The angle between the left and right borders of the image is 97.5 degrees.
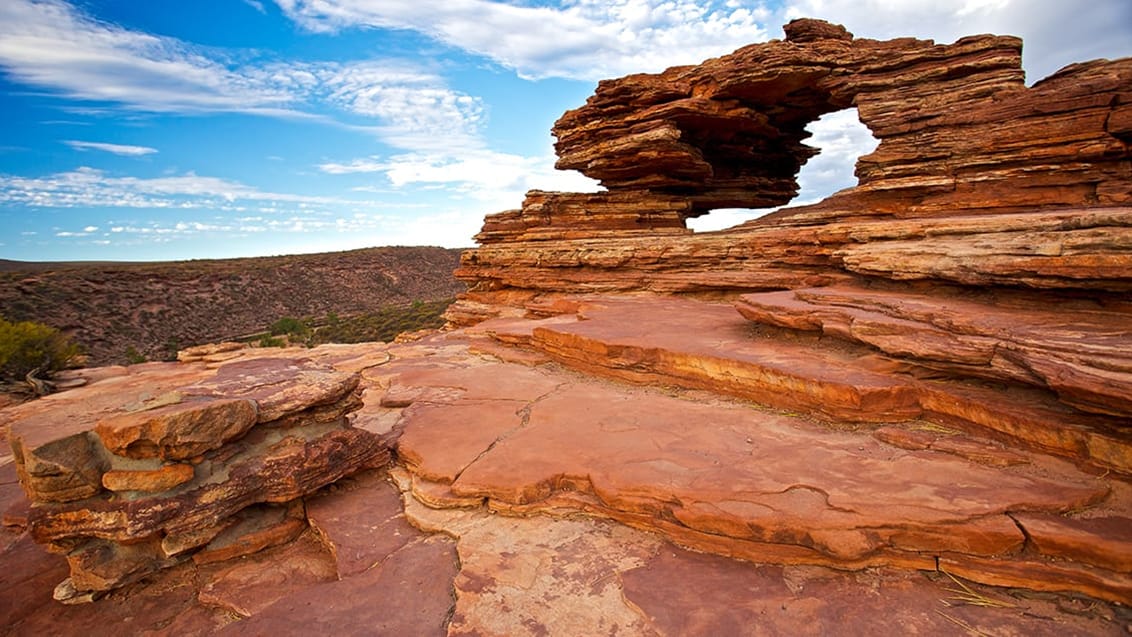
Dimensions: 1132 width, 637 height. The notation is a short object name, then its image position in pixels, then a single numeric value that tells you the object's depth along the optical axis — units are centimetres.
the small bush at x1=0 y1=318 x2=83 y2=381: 1441
